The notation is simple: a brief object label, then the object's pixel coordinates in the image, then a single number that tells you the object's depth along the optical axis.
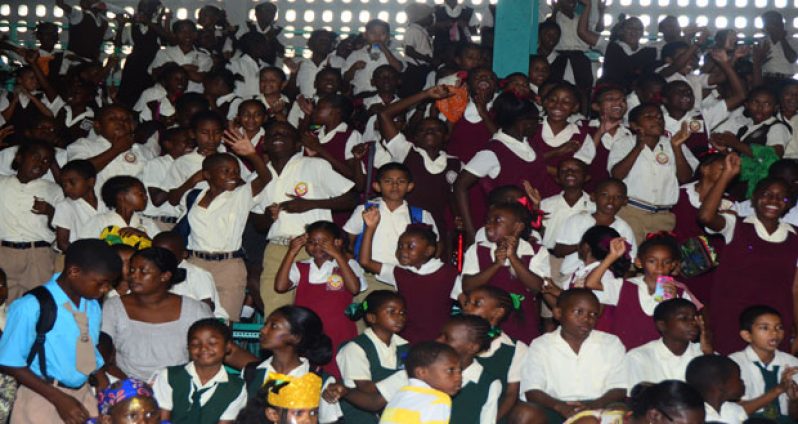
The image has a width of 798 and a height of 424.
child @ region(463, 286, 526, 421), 5.95
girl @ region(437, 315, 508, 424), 5.63
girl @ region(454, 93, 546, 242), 7.73
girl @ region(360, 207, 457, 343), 6.58
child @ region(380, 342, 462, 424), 4.83
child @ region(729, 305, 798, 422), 5.93
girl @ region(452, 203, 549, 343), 6.65
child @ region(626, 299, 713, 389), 5.95
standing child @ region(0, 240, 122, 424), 5.09
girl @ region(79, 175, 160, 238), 7.05
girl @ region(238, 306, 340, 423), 5.62
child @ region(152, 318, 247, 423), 5.43
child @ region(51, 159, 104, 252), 7.32
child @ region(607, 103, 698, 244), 7.79
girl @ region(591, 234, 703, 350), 6.32
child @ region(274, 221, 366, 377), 6.62
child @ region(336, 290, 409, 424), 5.89
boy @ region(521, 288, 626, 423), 5.92
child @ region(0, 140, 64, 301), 7.75
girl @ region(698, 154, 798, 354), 6.76
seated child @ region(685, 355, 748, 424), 5.52
